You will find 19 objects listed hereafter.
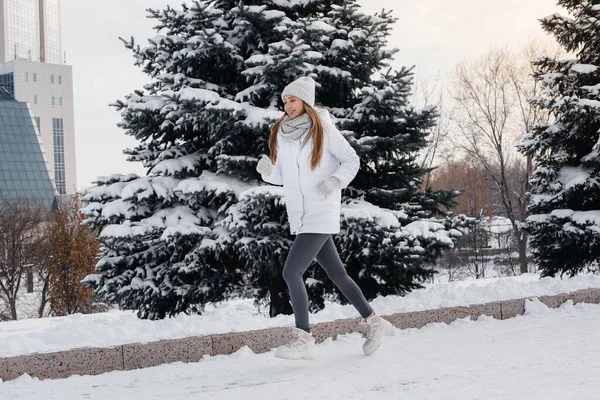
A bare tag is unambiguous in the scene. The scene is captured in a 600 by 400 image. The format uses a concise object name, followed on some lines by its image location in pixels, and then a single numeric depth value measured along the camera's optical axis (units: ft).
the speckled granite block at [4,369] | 14.96
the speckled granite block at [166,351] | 16.43
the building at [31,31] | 473.26
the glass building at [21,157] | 311.27
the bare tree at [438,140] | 116.98
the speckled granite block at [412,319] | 20.43
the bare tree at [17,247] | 121.60
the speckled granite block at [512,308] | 22.21
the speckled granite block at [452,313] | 21.25
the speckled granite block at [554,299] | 23.43
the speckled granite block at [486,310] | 21.83
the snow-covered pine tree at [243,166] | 27.55
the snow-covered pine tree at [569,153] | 39.81
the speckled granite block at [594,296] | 24.76
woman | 15.39
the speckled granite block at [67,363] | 15.29
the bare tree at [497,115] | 107.76
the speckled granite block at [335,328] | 18.72
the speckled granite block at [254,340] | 17.44
